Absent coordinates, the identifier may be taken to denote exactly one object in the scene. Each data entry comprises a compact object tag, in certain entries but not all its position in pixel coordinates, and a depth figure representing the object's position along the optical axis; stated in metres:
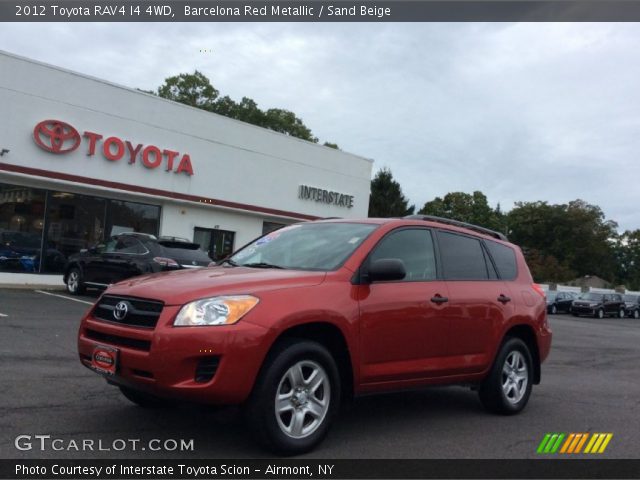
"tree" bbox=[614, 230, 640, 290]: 88.31
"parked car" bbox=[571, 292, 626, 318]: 34.94
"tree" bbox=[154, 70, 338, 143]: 51.59
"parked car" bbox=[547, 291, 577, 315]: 35.38
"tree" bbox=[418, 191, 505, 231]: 78.50
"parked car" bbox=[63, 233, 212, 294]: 13.98
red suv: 4.20
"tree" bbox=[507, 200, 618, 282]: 71.06
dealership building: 17.66
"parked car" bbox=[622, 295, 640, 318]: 40.04
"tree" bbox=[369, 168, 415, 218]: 48.44
